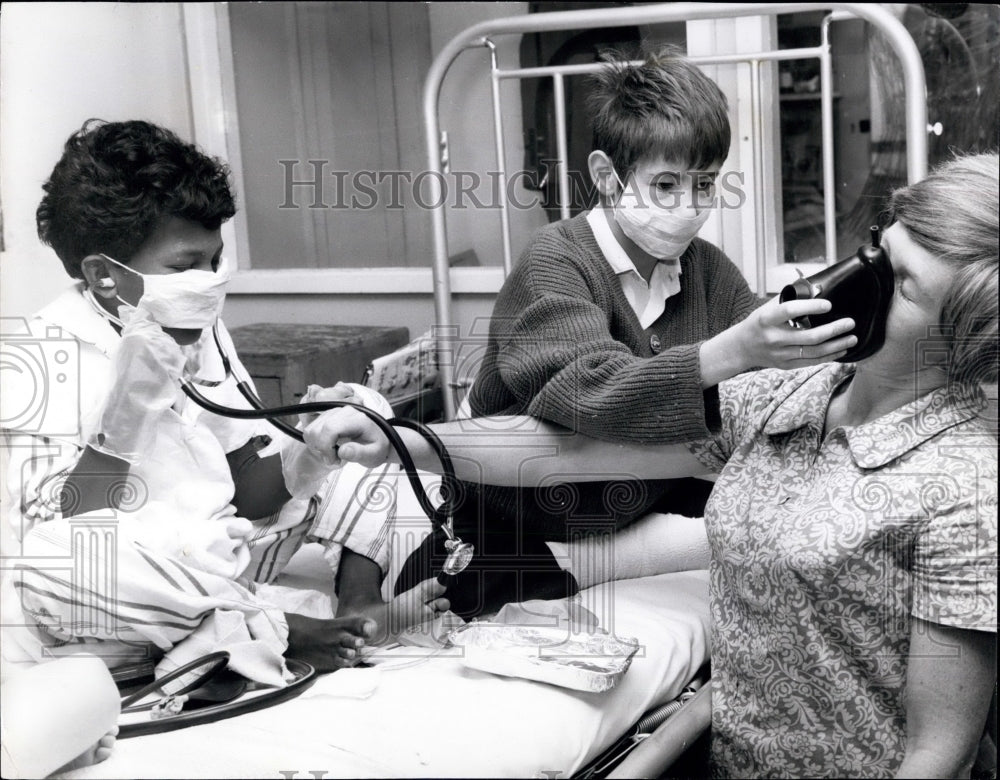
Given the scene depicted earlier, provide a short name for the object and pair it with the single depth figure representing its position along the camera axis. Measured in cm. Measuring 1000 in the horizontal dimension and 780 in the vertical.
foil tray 96
